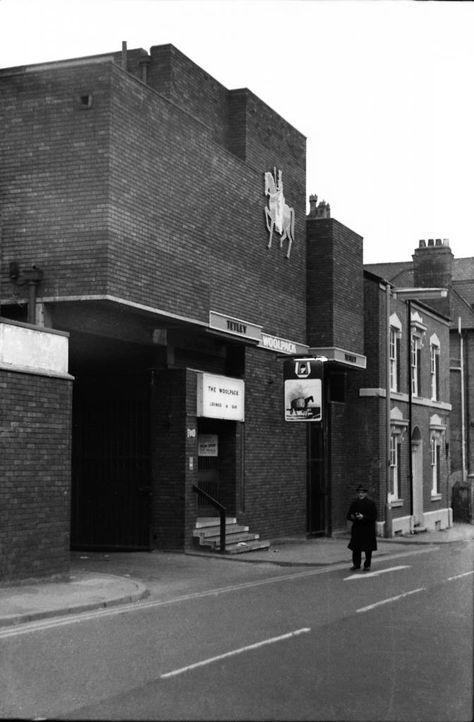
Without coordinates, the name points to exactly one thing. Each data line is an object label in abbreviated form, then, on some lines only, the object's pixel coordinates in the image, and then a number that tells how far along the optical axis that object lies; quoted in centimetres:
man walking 1841
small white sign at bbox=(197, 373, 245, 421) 2100
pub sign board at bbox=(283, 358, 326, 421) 2330
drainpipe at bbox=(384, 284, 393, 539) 2978
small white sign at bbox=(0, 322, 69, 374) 1492
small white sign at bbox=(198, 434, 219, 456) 2269
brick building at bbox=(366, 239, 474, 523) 4288
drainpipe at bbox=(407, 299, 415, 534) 3344
